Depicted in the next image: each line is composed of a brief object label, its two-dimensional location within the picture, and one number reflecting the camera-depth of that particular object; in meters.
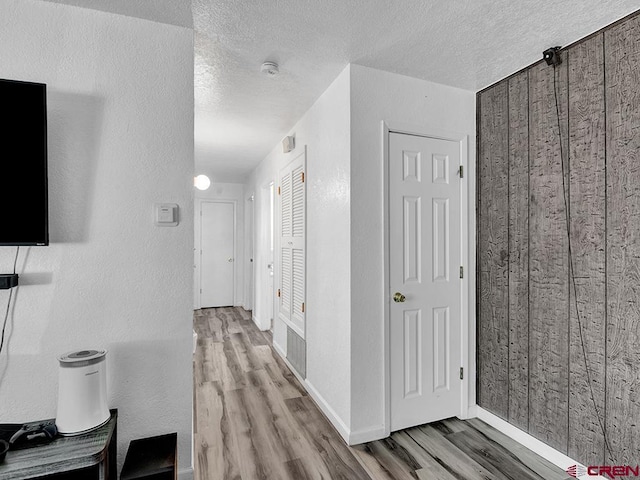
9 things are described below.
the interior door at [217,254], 6.40
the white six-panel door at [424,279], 2.30
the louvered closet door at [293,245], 3.15
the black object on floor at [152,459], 1.44
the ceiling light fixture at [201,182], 4.61
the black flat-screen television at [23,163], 1.40
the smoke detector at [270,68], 2.13
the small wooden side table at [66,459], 1.20
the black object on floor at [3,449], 1.25
